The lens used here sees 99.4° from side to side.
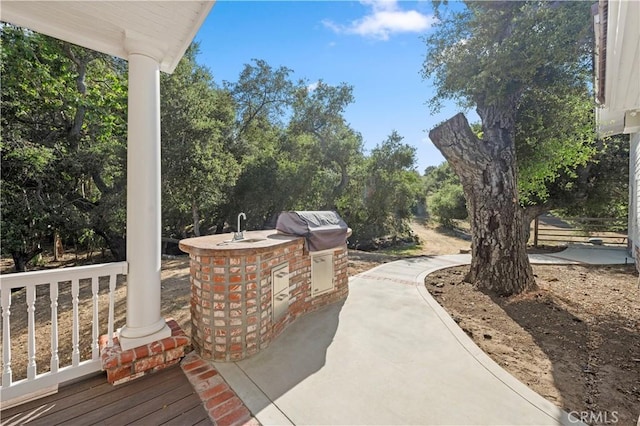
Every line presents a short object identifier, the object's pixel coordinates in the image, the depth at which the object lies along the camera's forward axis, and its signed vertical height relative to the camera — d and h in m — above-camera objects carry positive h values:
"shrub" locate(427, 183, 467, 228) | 17.42 +0.21
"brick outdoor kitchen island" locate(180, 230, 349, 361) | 2.71 -0.90
